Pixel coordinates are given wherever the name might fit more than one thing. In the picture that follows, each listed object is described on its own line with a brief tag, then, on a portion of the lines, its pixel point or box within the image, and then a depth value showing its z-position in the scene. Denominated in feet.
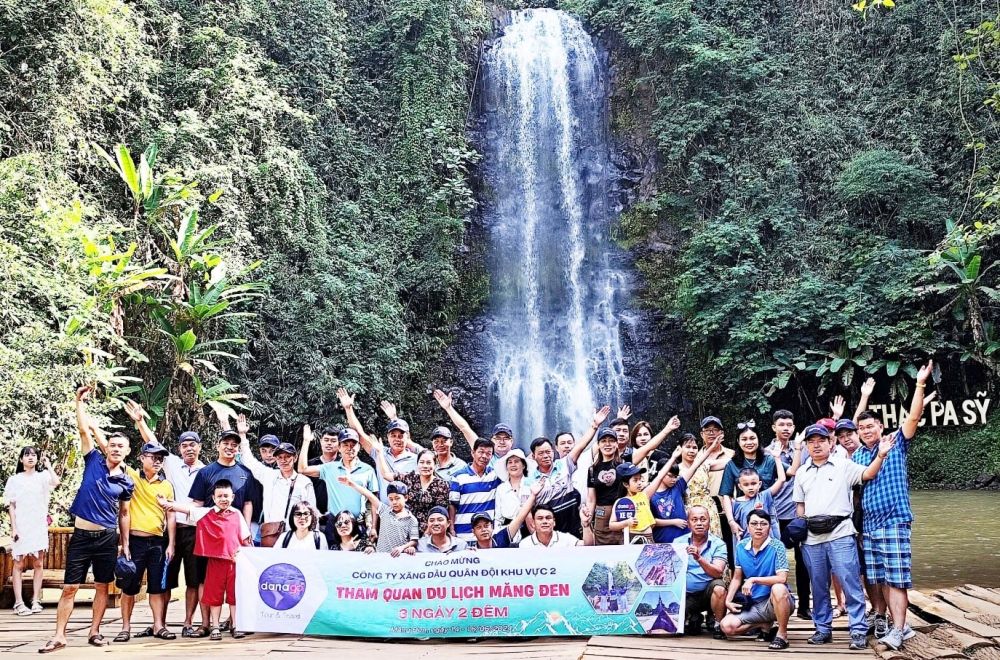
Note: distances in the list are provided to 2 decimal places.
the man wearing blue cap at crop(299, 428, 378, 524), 24.86
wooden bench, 27.71
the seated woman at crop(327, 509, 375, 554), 23.39
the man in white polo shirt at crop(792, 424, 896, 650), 20.10
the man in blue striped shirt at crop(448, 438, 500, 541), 22.80
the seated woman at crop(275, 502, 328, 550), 23.02
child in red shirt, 22.48
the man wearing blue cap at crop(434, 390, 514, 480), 24.21
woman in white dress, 26.63
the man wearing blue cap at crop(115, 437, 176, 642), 22.56
